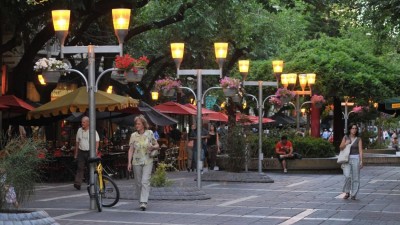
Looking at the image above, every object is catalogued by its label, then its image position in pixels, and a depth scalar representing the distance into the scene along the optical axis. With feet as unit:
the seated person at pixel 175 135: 116.47
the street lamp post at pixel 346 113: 155.25
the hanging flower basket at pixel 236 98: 79.41
